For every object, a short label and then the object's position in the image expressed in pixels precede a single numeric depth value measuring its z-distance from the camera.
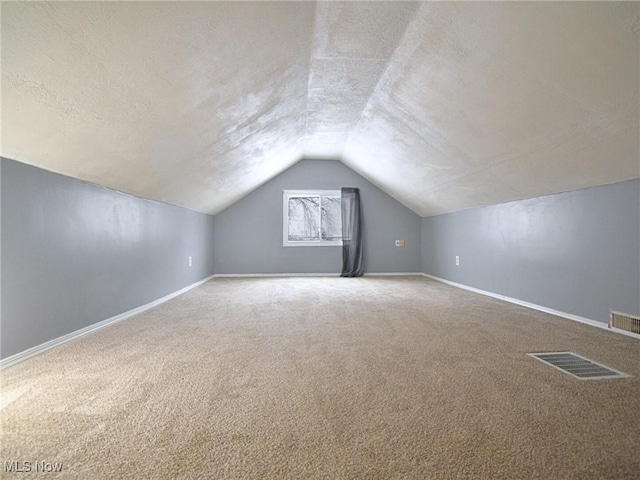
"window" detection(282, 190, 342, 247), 6.93
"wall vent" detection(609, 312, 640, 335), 2.55
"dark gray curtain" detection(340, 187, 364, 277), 6.82
